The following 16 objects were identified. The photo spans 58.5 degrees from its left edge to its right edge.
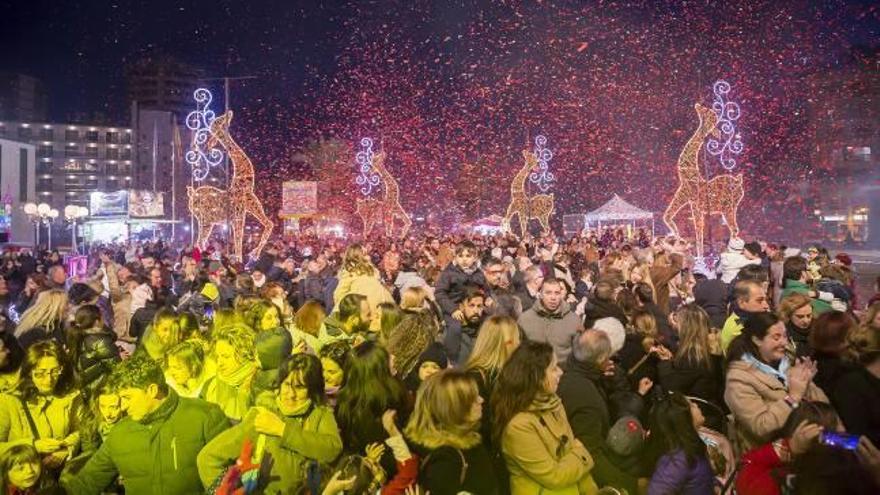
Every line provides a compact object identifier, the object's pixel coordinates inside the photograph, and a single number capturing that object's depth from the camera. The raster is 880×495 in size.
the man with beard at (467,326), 7.35
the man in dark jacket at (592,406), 4.55
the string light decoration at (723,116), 22.89
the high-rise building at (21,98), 129.88
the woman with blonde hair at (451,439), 3.91
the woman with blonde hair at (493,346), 5.04
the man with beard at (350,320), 6.65
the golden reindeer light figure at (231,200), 22.97
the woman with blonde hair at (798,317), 6.45
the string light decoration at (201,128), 22.97
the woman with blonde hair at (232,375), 5.31
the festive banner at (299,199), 37.75
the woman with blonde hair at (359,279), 8.68
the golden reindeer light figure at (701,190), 23.20
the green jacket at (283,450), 3.92
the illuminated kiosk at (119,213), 50.62
